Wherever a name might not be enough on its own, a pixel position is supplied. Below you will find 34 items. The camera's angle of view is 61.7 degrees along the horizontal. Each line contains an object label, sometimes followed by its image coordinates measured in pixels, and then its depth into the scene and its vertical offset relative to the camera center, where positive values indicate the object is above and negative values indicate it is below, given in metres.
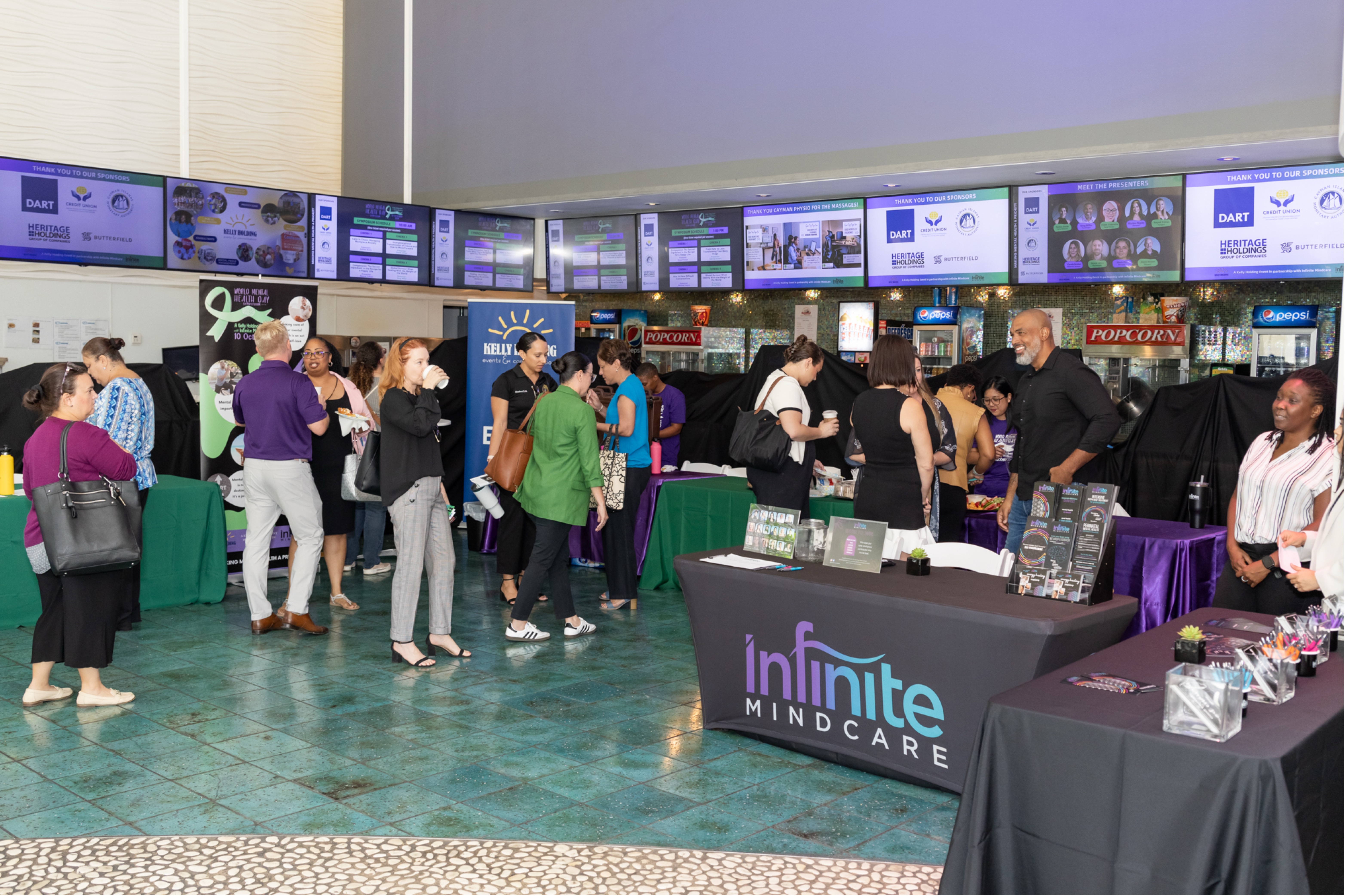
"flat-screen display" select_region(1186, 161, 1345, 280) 6.24 +0.96
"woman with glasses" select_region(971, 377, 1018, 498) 6.49 -0.30
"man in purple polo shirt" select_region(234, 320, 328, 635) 5.55 -0.44
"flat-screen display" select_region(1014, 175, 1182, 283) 6.83 +0.99
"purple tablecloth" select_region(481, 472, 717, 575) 7.16 -1.05
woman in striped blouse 3.75 -0.34
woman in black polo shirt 6.29 -0.17
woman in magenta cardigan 4.39 -0.79
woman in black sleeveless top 4.54 -0.23
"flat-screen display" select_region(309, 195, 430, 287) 8.74 +1.10
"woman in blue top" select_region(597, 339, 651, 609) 6.52 -0.40
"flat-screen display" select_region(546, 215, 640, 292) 9.56 +1.11
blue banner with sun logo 7.90 +0.31
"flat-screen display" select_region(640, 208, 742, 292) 8.87 +1.08
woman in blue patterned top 5.52 -0.11
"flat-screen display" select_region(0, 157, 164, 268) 7.43 +1.08
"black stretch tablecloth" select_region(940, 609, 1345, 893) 2.10 -0.82
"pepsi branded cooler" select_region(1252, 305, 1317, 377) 6.57 +0.31
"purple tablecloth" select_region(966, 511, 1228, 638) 4.91 -0.79
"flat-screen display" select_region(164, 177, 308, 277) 8.05 +1.09
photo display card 4.26 -0.56
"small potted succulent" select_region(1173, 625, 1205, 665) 2.73 -0.63
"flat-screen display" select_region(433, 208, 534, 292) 9.45 +1.11
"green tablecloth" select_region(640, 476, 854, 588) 6.53 -0.81
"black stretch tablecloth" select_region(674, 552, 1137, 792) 3.41 -0.87
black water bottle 5.33 -0.54
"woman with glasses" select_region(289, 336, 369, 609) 6.50 -0.51
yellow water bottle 5.78 -0.51
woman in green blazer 5.47 -0.43
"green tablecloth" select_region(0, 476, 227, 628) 6.44 -0.98
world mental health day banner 6.93 +0.13
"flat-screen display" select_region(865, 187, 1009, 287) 7.48 +1.02
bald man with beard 4.57 -0.12
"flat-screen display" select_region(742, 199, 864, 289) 8.18 +1.05
